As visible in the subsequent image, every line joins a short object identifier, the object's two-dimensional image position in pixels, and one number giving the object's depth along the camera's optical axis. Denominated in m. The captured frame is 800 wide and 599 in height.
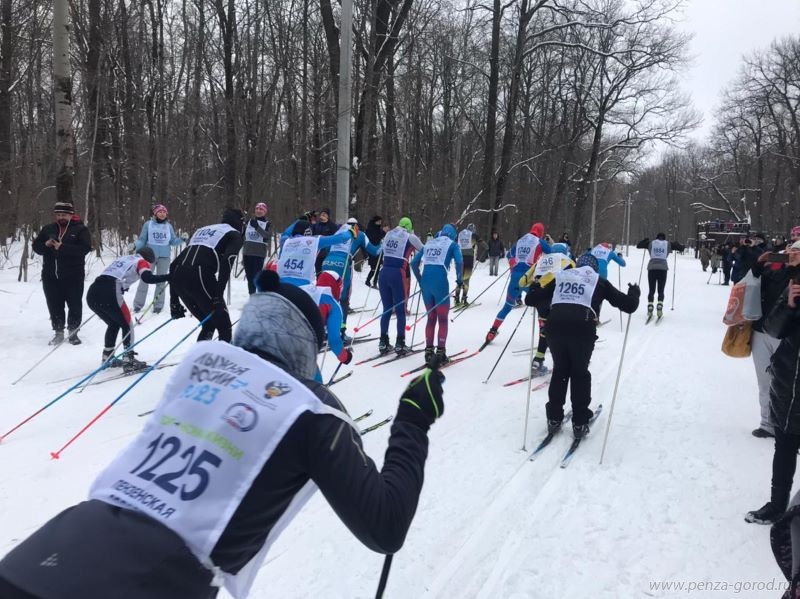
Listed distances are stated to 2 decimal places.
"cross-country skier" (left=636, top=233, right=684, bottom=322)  13.55
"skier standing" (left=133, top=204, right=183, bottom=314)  10.79
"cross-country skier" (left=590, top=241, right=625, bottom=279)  11.94
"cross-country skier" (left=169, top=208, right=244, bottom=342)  6.64
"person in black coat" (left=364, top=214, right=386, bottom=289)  12.56
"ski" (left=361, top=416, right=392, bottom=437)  5.51
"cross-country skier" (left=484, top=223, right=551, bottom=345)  11.11
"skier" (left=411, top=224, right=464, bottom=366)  8.53
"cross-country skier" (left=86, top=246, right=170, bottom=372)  7.22
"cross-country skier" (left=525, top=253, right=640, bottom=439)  5.40
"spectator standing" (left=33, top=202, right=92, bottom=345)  8.36
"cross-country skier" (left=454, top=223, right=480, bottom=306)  16.70
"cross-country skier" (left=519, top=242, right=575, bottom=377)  7.12
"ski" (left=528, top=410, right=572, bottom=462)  5.11
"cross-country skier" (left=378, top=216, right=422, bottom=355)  8.91
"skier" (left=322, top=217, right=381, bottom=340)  8.52
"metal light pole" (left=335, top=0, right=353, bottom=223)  11.45
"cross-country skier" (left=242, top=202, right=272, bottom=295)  11.70
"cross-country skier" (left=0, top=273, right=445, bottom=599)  1.29
